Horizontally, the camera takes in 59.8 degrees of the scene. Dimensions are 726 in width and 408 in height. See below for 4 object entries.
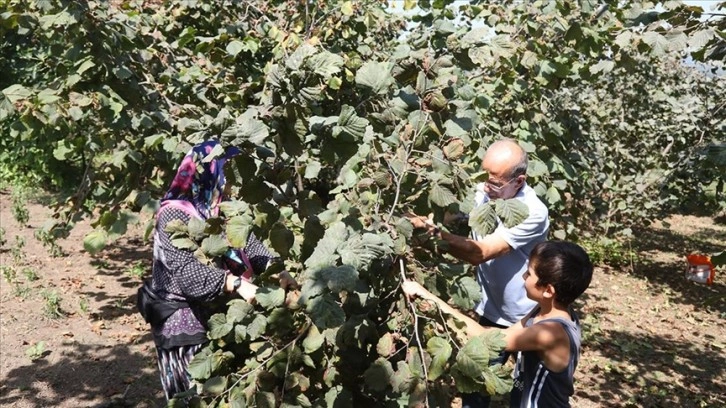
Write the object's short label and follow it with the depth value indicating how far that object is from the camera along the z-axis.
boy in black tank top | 2.31
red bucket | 8.30
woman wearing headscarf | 2.66
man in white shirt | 2.81
